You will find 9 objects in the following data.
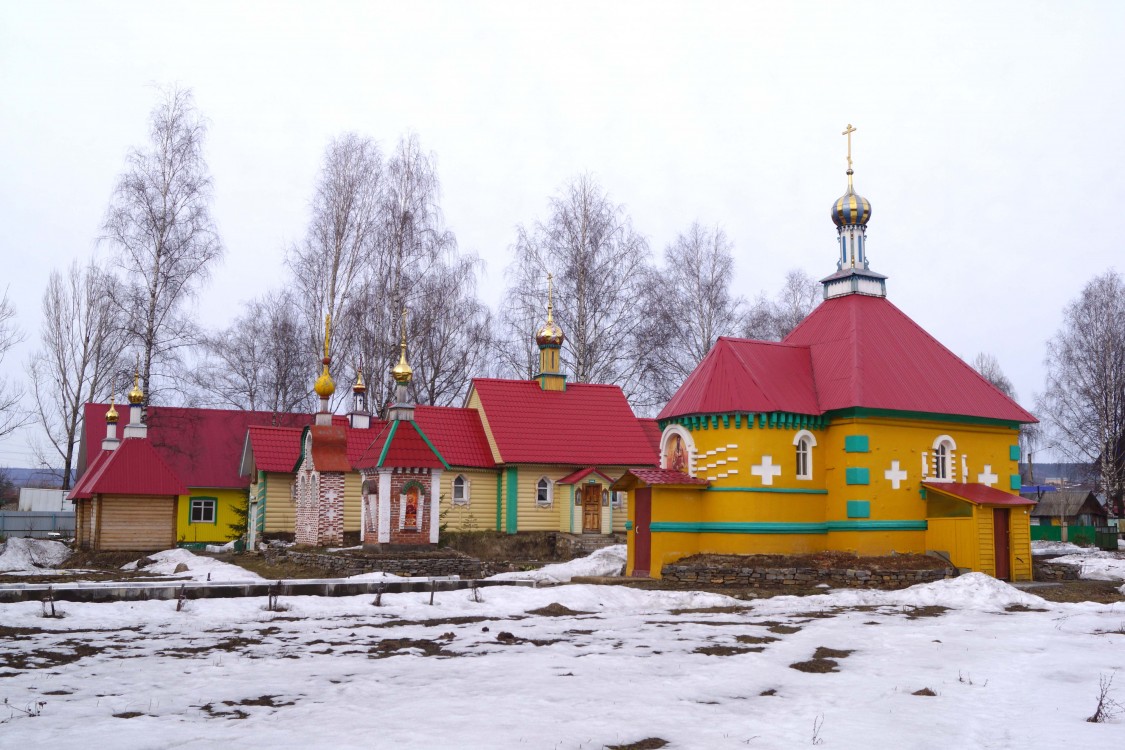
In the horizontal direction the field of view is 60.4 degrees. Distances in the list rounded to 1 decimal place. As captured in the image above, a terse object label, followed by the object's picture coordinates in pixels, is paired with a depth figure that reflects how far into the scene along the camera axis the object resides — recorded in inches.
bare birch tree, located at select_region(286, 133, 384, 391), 1346.0
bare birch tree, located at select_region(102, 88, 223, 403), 1149.7
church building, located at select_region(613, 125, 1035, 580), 828.0
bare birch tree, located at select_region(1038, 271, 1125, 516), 1549.0
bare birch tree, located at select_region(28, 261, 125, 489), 1587.1
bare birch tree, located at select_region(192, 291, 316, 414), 1701.5
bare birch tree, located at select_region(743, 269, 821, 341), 1679.4
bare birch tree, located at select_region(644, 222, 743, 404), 1483.8
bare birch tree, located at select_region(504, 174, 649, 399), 1398.9
